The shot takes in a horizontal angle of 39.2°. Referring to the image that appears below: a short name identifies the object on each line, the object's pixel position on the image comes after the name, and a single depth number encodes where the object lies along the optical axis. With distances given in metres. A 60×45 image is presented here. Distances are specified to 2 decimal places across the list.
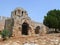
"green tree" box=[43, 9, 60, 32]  19.74
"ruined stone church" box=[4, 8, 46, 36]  14.96
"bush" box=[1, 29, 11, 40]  10.73
